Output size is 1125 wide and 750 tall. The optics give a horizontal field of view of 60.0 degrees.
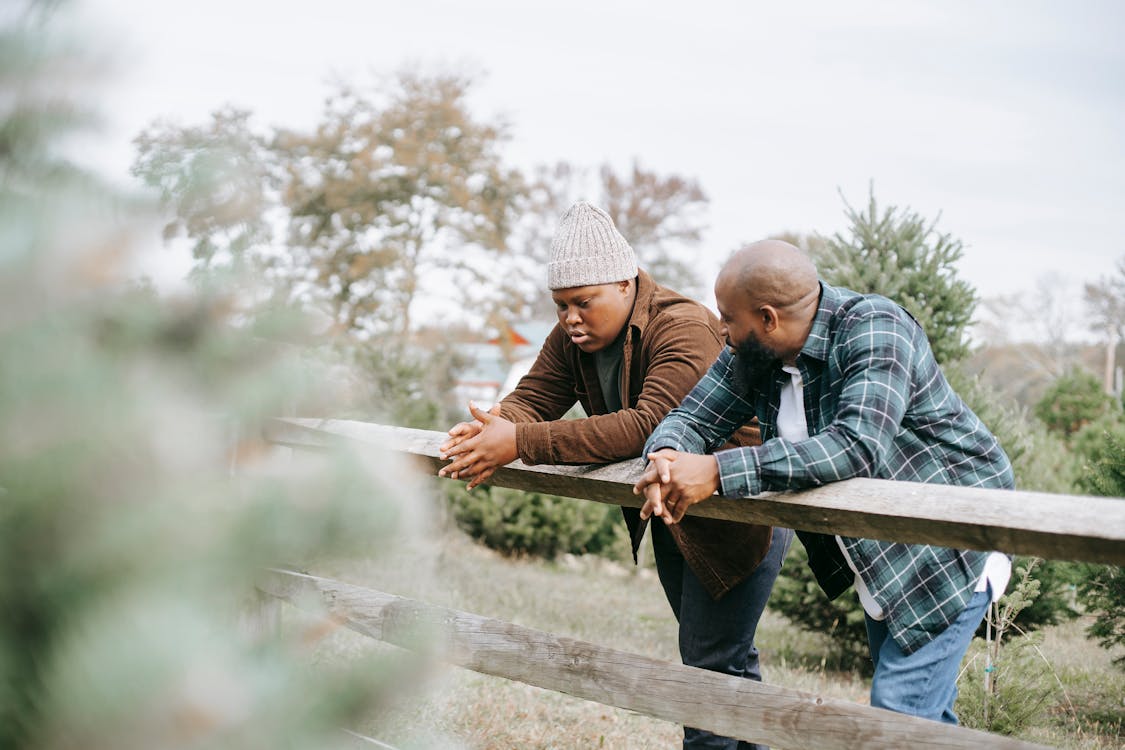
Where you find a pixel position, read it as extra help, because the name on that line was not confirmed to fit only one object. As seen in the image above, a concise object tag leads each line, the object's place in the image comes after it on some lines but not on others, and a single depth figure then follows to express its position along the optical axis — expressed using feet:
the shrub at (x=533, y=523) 35.19
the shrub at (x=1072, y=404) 59.88
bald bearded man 7.68
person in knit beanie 8.92
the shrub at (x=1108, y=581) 16.33
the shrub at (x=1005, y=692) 12.42
